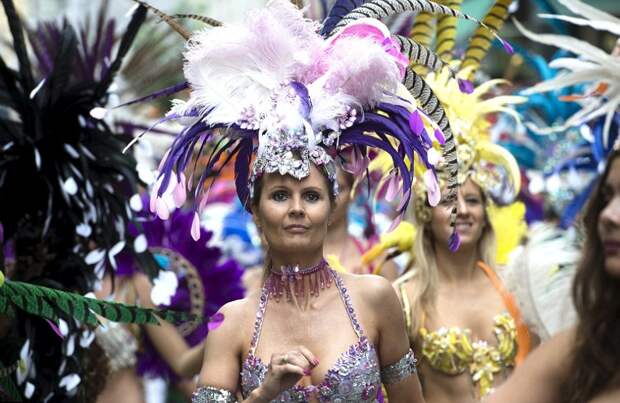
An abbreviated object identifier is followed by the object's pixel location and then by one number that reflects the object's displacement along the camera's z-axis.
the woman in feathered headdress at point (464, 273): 5.61
